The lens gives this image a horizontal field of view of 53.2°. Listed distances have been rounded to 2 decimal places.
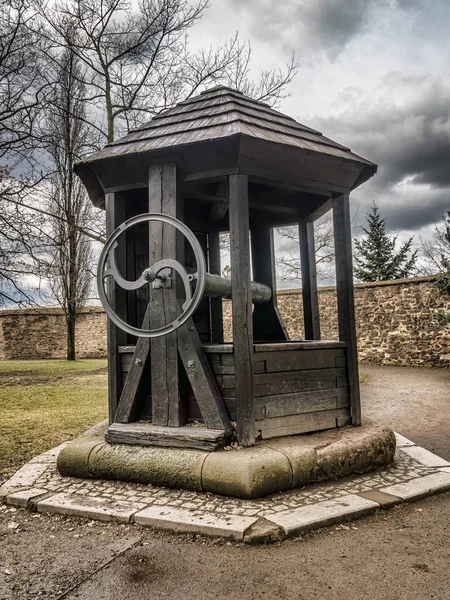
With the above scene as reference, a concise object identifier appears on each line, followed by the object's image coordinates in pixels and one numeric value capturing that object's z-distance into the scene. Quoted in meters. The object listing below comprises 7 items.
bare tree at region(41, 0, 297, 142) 10.96
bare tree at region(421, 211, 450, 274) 14.33
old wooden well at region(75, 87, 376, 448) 3.78
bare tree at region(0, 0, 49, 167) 9.98
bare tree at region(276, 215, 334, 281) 17.67
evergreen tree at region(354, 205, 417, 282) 28.12
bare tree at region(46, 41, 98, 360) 14.51
